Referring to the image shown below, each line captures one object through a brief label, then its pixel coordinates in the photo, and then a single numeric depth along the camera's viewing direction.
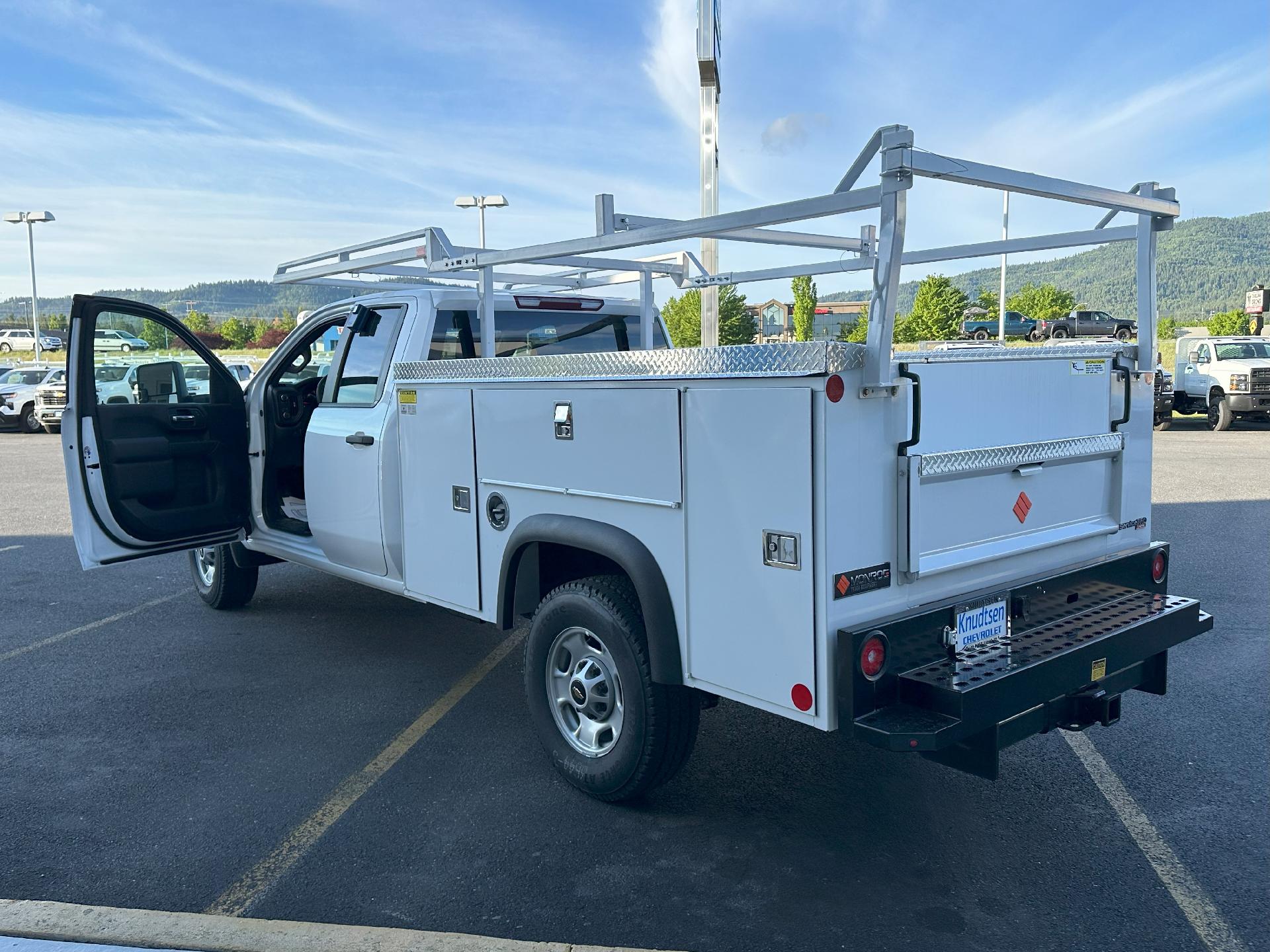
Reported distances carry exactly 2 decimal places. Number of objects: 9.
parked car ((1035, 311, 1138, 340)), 38.41
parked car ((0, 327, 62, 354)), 65.25
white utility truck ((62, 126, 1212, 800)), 3.02
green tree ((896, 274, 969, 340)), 65.00
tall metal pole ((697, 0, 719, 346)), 11.43
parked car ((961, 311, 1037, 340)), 44.53
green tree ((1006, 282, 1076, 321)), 87.85
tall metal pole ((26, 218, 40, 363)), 39.56
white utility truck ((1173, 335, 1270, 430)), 21.02
